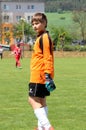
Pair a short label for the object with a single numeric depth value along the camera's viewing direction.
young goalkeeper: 12.70
